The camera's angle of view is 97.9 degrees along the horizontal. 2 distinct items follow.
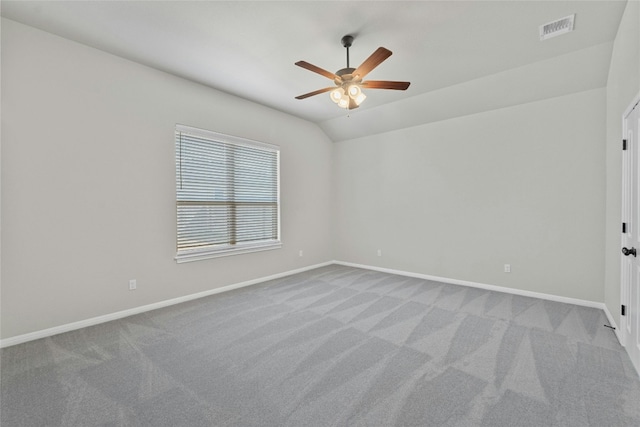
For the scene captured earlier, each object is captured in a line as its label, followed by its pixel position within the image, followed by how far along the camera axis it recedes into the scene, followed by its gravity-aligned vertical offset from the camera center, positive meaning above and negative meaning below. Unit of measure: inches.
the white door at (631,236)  87.6 -9.0
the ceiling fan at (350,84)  105.7 +50.9
